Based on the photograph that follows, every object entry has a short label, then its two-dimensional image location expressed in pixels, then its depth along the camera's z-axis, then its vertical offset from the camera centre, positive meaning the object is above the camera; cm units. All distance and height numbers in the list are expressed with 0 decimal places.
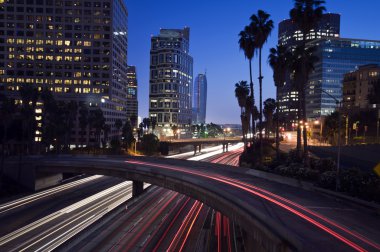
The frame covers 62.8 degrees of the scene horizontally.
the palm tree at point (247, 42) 5772 +1598
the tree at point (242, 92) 8219 +946
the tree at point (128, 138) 10275 -398
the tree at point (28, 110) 6806 +316
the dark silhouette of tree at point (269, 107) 10800 +743
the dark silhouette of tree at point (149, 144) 10406 -597
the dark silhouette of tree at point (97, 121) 9775 +144
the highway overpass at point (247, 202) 1608 -584
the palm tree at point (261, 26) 5600 +1841
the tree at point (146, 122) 16232 +225
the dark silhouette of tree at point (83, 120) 9798 +174
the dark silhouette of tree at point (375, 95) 8454 +998
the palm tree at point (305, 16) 3912 +1436
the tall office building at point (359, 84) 11162 +1728
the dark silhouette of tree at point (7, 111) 6188 +273
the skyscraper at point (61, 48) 13562 +3410
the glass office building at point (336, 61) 18412 +4110
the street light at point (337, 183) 2661 -460
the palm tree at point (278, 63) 5528 +1191
